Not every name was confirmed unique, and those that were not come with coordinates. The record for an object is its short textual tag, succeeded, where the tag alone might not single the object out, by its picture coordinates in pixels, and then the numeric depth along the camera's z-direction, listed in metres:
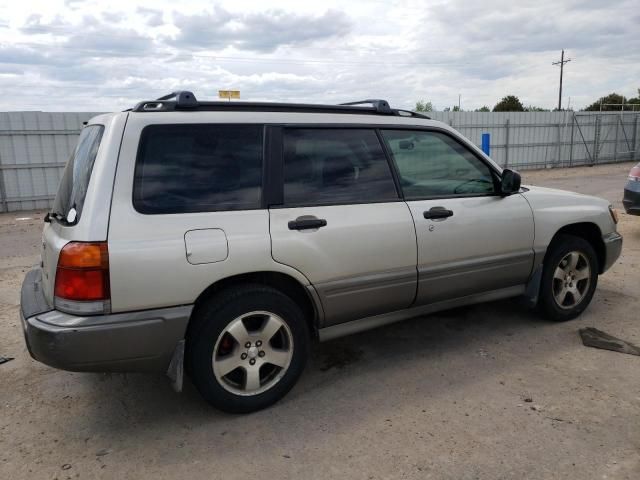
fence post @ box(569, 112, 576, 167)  21.78
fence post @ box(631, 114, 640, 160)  23.85
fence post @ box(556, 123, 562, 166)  21.44
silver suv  2.64
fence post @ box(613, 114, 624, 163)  23.42
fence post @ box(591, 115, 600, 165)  22.54
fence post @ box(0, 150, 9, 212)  12.35
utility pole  49.43
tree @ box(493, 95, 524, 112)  49.33
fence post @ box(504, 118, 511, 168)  20.03
